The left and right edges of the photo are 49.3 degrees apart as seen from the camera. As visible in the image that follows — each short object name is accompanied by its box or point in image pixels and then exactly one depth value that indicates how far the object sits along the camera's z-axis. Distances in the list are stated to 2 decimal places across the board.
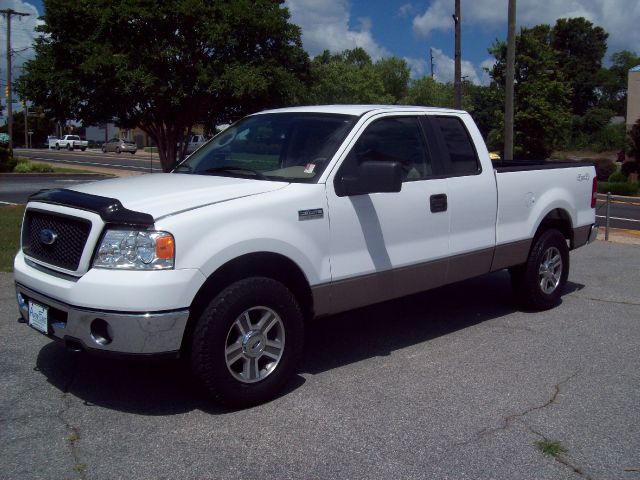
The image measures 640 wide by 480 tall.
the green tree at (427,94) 61.53
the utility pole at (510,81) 17.89
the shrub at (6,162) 28.09
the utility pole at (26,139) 78.34
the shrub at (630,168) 29.91
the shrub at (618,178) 30.10
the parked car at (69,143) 69.38
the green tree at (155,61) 11.45
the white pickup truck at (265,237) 4.07
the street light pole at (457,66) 18.91
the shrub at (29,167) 28.52
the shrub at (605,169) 33.25
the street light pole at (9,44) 47.22
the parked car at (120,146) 61.19
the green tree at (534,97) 34.19
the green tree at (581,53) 77.62
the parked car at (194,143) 44.01
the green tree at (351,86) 46.93
